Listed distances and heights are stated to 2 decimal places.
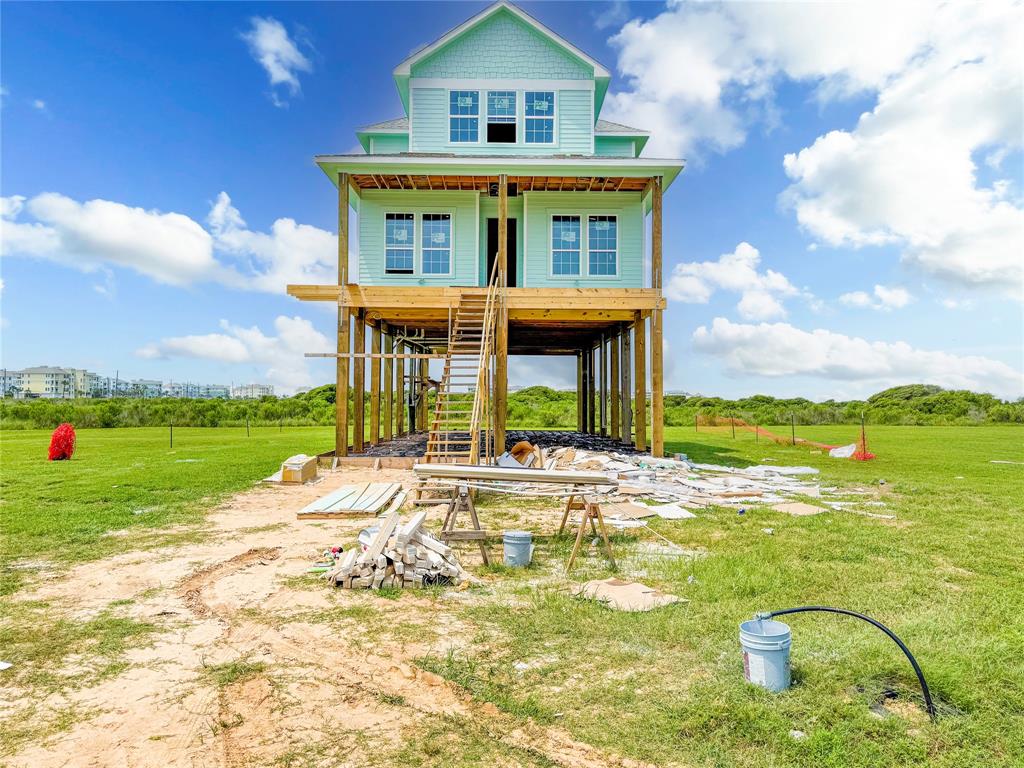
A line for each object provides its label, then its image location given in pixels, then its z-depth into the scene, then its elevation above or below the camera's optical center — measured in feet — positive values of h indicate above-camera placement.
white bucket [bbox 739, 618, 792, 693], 13.33 -5.39
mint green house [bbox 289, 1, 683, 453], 56.08 +19.99
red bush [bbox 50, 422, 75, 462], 61.41 -3.74
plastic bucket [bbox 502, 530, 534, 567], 23.56 -5.34
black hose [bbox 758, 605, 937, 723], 12.47 -5.38
